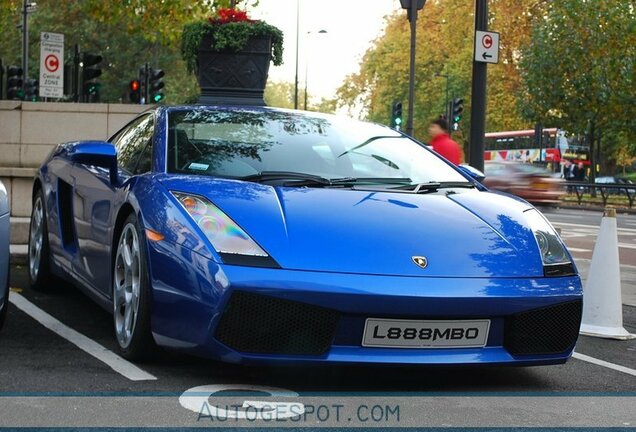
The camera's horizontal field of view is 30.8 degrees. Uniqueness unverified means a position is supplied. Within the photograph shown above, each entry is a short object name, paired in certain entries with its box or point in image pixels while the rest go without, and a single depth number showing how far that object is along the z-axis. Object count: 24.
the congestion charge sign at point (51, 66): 21.80
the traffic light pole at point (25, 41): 38.58
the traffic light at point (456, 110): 37.84
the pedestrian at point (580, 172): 62.44
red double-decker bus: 58.81
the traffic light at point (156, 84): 28.89
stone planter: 16.36
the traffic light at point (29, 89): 37.17
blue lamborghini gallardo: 4.57
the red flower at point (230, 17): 16.41
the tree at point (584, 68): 40.59
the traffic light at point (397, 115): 41.23
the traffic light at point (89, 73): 22.75
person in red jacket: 10.37
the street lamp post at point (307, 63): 80.94
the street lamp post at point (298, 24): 70.78
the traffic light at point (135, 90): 31.03
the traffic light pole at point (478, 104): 12.30
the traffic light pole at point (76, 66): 26.88
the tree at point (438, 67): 53.66
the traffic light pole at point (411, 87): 23.31
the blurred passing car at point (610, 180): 59.69
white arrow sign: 12.30
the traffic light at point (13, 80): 29.05
